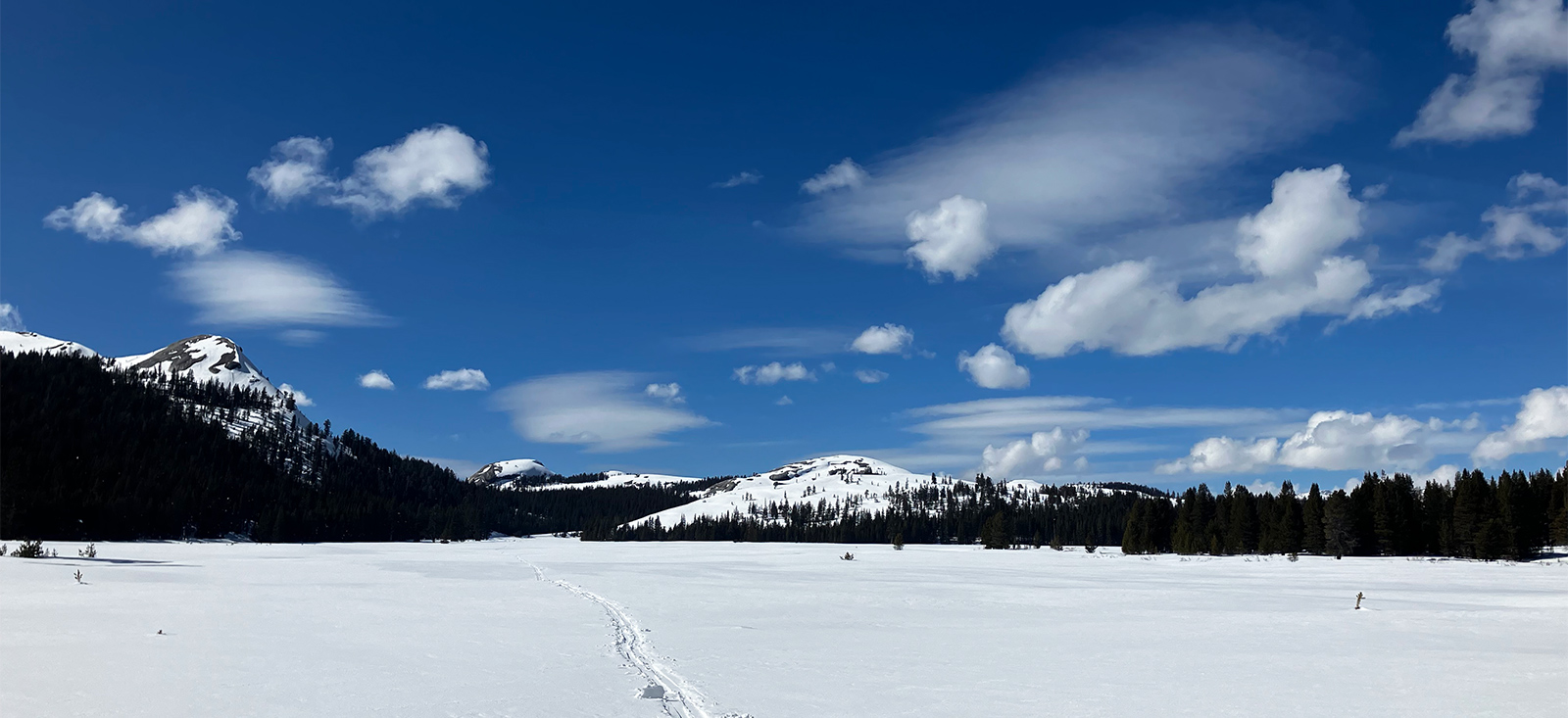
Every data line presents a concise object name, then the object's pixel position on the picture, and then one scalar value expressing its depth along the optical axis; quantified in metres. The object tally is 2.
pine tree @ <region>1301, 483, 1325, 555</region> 103.88
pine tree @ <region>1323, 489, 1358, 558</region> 99.19
